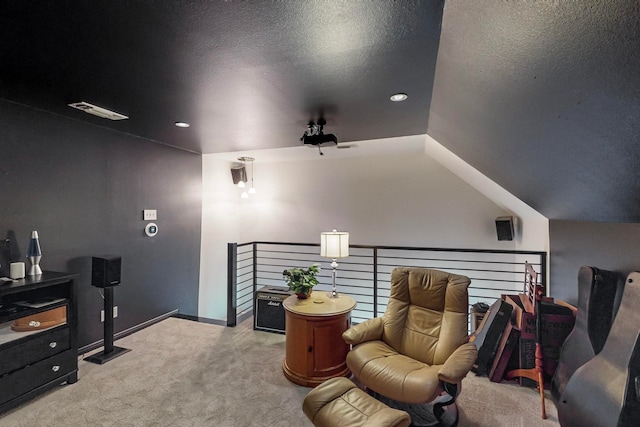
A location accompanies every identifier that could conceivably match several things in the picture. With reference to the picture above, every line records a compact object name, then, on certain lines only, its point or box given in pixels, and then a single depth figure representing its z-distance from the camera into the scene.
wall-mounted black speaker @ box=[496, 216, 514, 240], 4.21
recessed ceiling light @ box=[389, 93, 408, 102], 2.23
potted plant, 3.01
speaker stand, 3.08
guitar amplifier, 3.70
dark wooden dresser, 2.23
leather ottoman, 1.63
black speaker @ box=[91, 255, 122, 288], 3.04
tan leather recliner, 1.99
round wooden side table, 2.61
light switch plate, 3.82
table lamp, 3.13
